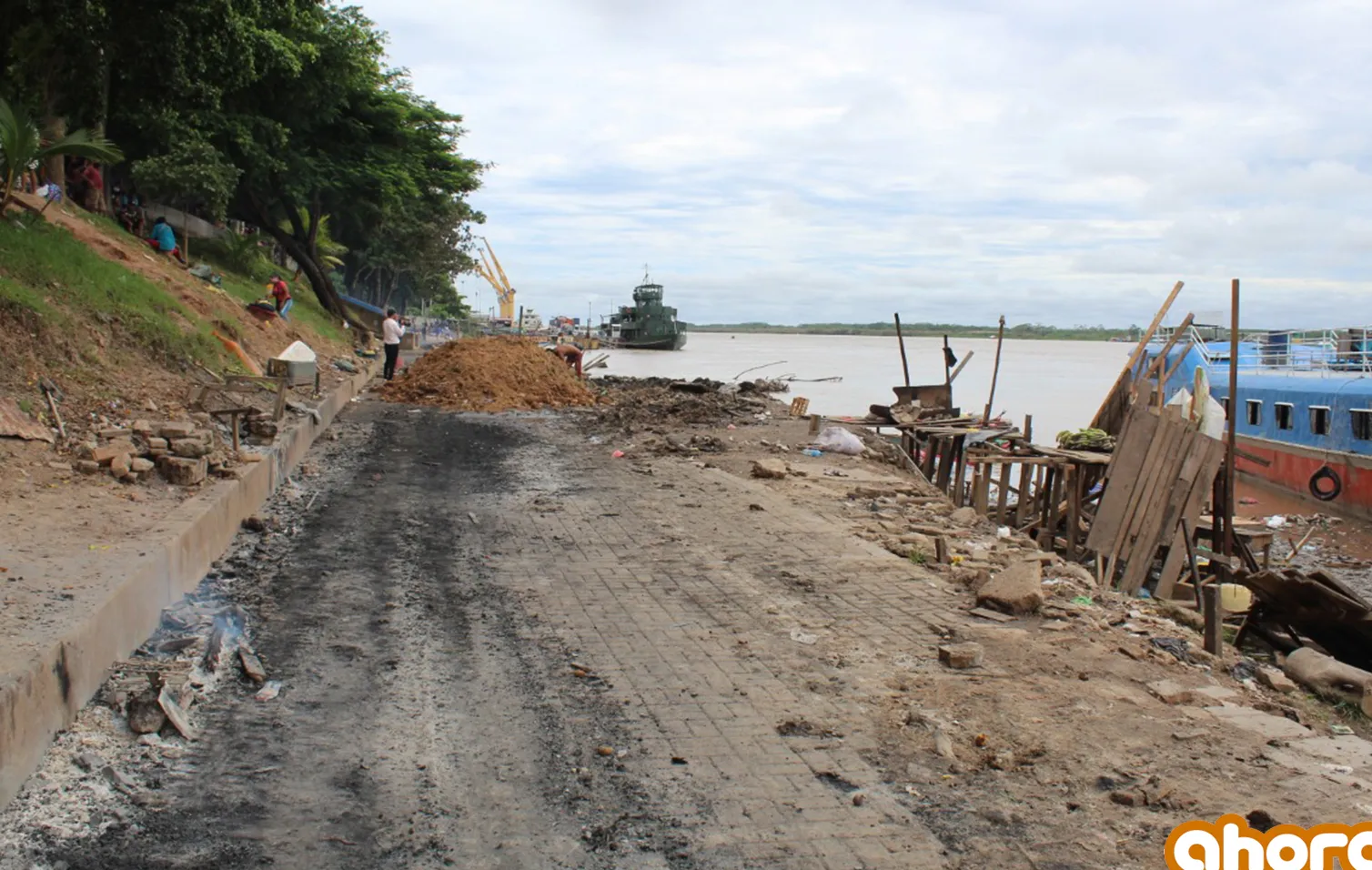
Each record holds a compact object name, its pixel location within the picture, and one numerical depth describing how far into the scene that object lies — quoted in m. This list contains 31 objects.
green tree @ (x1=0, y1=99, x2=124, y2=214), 12.31
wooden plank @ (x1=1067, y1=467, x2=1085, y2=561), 13.89
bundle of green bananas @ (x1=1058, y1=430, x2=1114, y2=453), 15.20
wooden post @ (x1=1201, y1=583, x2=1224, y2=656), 6.71
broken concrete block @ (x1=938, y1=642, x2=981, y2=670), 5.96
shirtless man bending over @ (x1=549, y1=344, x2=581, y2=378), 28.35
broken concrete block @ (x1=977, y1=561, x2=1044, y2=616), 7.09
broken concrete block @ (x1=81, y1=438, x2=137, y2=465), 8.48
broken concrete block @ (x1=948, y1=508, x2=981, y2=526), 10.88
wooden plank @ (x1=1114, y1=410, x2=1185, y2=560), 11.19
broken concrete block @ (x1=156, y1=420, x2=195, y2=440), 9.34
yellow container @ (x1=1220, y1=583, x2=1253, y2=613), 10.33
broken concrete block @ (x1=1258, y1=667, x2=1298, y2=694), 6.20
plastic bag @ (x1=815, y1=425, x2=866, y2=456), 15.80
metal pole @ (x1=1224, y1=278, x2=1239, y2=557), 10.96
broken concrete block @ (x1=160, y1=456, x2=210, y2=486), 8.56
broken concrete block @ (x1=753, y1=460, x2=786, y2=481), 12.87
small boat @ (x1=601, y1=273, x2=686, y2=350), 84.56
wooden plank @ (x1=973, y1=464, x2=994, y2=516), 15.62
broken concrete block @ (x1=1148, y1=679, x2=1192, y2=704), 5.57
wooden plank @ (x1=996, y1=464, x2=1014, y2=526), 15.44
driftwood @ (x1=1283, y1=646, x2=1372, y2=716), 6.32
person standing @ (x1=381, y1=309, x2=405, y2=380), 24.49
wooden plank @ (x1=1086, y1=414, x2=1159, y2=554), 11.68
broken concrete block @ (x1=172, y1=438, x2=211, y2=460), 9.03
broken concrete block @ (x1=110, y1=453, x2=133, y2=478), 8.36
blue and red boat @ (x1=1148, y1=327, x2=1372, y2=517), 24.06
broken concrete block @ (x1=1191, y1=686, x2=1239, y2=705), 5.61
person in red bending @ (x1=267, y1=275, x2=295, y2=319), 24.28
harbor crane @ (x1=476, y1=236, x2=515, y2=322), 133.00
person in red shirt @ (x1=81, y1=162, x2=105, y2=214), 22.11
